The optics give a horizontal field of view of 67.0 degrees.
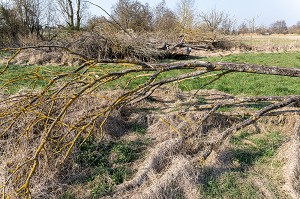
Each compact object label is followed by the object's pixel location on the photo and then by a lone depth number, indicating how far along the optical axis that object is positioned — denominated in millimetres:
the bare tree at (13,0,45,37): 18078
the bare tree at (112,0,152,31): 14881
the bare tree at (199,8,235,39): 23219
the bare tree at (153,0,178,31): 19328
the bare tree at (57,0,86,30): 17578
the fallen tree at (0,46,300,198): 2275
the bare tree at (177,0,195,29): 21153
